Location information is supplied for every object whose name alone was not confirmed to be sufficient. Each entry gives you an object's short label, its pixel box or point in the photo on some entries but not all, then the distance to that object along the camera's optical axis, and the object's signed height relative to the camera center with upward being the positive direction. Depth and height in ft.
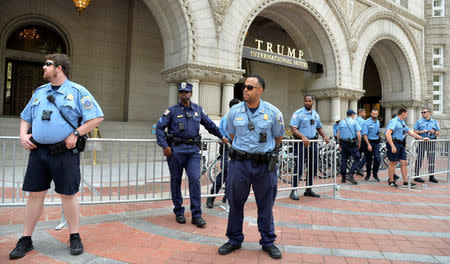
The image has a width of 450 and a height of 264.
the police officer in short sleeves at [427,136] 25.95 +0.37
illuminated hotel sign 36.27 +10.14
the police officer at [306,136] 18.62 +0.01
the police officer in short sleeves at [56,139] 9.70 -0.35
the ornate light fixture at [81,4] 31.65 +13.41
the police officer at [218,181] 16.47 -2.68
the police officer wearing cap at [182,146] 13.38 -0.63
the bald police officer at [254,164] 10.39 -1.06
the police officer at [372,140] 27.35 -0.20
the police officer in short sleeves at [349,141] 25.63 -0.35
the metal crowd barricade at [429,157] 25.40 -1.59
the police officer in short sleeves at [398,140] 24.03 -0.10
